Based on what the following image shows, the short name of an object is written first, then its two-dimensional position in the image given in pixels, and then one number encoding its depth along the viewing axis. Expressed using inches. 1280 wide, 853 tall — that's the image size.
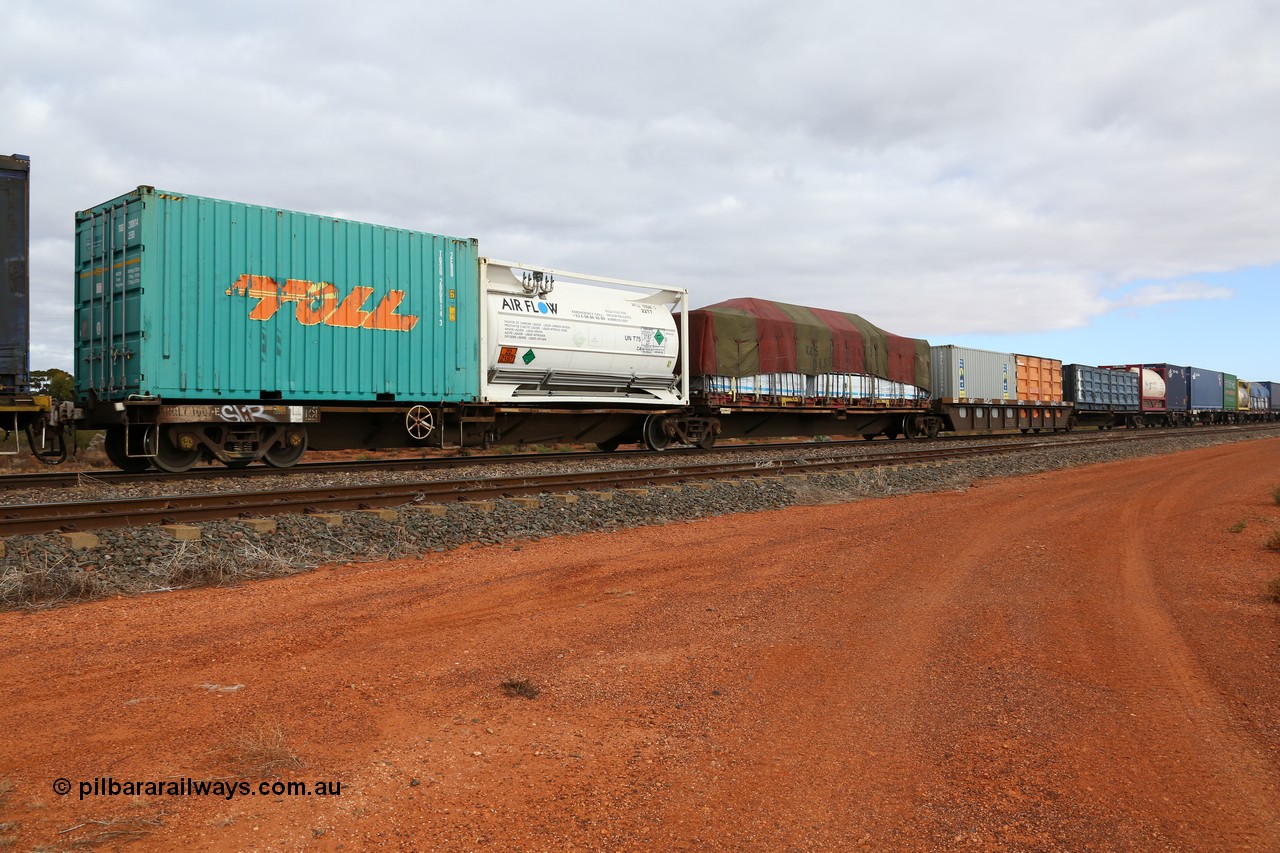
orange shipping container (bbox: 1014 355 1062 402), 1315.2
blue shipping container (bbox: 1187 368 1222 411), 1924.3
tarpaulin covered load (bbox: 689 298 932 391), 759.7
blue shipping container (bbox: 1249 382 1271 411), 2418.9
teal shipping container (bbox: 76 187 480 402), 436.8
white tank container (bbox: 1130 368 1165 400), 1749.5
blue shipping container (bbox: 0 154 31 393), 371.2
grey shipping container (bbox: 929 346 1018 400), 1107.9
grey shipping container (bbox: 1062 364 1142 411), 1487.5
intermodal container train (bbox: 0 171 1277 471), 441.1
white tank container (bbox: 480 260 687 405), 592.1
